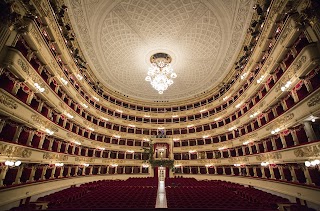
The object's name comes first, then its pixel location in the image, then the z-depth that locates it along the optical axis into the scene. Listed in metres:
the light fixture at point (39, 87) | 10.20
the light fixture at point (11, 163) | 8.07
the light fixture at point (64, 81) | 14.28
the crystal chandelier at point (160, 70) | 17.20
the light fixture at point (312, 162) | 7.45
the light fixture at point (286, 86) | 9.43
